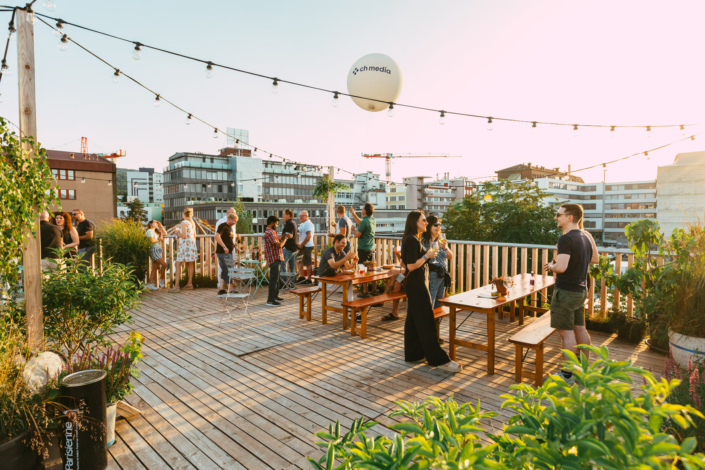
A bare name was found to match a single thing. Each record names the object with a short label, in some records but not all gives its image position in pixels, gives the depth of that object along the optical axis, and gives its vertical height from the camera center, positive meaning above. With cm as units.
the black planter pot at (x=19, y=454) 200 -128
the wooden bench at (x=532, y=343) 350 -114
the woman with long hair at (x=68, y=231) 672 -31
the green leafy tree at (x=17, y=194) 248 +13
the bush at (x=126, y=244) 794 -62
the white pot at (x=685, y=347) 353 -120
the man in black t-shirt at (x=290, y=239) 793 -49
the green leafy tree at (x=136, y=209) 8250 +120
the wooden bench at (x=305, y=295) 582 -120
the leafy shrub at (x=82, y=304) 302 -71
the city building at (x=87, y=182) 4422 +374
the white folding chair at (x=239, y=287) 638 -155
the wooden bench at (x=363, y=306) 491 -115
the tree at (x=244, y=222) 6919 -123
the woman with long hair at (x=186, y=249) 813 -73
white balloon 602 +215
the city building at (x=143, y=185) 13325 +1084
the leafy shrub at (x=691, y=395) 204 -107
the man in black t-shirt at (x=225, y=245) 768 -60
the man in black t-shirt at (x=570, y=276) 356 -54
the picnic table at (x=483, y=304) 388 -89
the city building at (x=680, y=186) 3039 +272
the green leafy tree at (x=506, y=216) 2423 +6
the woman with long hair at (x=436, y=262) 473 -61
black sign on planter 228 -127
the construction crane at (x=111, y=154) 5056 +951
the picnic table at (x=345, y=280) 539 -91
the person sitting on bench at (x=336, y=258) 569 -63
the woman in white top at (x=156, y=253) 814 -82
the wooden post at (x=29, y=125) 296 +69
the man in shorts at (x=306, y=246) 840 -67
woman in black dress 398 -81
